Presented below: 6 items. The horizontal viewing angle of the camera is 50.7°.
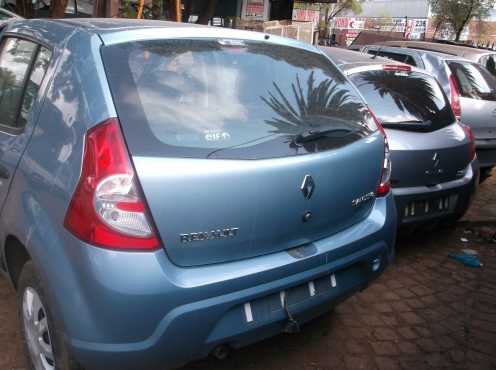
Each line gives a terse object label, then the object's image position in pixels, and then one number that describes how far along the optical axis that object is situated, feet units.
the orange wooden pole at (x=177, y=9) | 25.24
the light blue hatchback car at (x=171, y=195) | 6.31
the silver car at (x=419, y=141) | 12.68
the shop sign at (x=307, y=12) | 133.59
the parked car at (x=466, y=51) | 28.32
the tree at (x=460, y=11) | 92.12
